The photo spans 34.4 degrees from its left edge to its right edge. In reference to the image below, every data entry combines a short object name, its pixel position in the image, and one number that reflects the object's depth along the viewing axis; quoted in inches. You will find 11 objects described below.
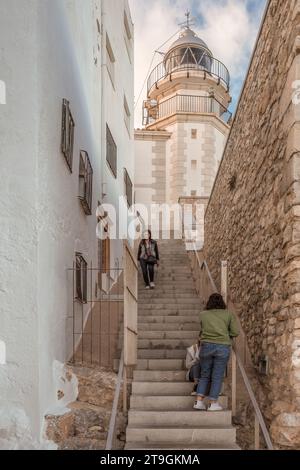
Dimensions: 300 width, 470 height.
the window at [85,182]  320.5
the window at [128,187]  601.0
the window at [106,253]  460.3
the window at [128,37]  618.1
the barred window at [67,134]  255.8
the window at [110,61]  485.0
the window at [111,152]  456.8
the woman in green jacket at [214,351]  228.2
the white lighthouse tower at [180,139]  837.8
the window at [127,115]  612.0
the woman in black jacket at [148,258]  408.8
